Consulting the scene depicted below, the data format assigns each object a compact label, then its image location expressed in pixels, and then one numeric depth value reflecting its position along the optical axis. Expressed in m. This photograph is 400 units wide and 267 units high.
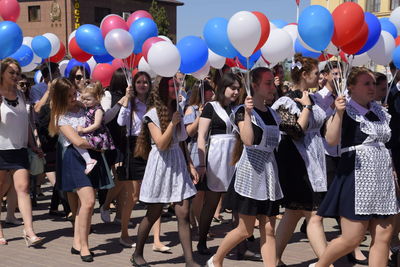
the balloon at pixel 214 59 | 6.96
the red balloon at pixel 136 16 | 7.91
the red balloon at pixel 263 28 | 5.39
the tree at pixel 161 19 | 43.47
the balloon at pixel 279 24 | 7.88
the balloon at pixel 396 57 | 5.82
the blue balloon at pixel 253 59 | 6.69
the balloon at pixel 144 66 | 7.16
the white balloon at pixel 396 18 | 7.20
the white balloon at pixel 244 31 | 5.05
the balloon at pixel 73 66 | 8.70
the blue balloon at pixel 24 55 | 9.03
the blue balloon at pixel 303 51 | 6.48
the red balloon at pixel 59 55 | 10.14
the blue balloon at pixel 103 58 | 7.66
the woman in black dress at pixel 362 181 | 4.62
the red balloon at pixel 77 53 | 8.05
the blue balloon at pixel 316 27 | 4.83
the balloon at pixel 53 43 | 9.59
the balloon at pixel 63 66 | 10.38
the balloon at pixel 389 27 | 6.61
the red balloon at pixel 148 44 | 6.09
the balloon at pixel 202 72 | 6.62
